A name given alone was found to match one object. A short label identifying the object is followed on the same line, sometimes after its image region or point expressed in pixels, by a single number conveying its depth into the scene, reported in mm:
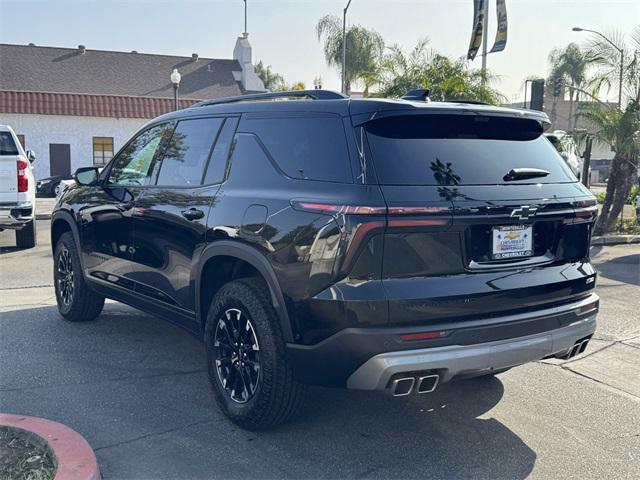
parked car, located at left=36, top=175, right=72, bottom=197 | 29359
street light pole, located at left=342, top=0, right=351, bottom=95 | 28347
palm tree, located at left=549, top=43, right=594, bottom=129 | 60094
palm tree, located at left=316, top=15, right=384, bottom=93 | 46438
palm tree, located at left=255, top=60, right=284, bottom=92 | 74562
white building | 35250
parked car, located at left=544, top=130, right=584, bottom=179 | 14633
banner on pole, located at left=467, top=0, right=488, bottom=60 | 22250
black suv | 3330
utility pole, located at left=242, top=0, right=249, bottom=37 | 45081
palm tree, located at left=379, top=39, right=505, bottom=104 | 15758
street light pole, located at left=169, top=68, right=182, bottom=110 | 24016
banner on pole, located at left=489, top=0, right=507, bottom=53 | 21922
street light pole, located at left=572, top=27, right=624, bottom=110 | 13867
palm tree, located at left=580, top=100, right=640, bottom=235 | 13192
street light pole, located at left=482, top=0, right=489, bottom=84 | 21891
